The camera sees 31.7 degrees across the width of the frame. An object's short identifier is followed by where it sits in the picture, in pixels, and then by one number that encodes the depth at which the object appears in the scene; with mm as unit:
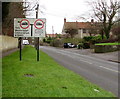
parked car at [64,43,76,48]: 57281
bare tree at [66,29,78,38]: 69688
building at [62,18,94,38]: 82712
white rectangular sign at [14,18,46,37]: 14101
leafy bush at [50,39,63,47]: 62312
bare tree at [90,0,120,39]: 46166
